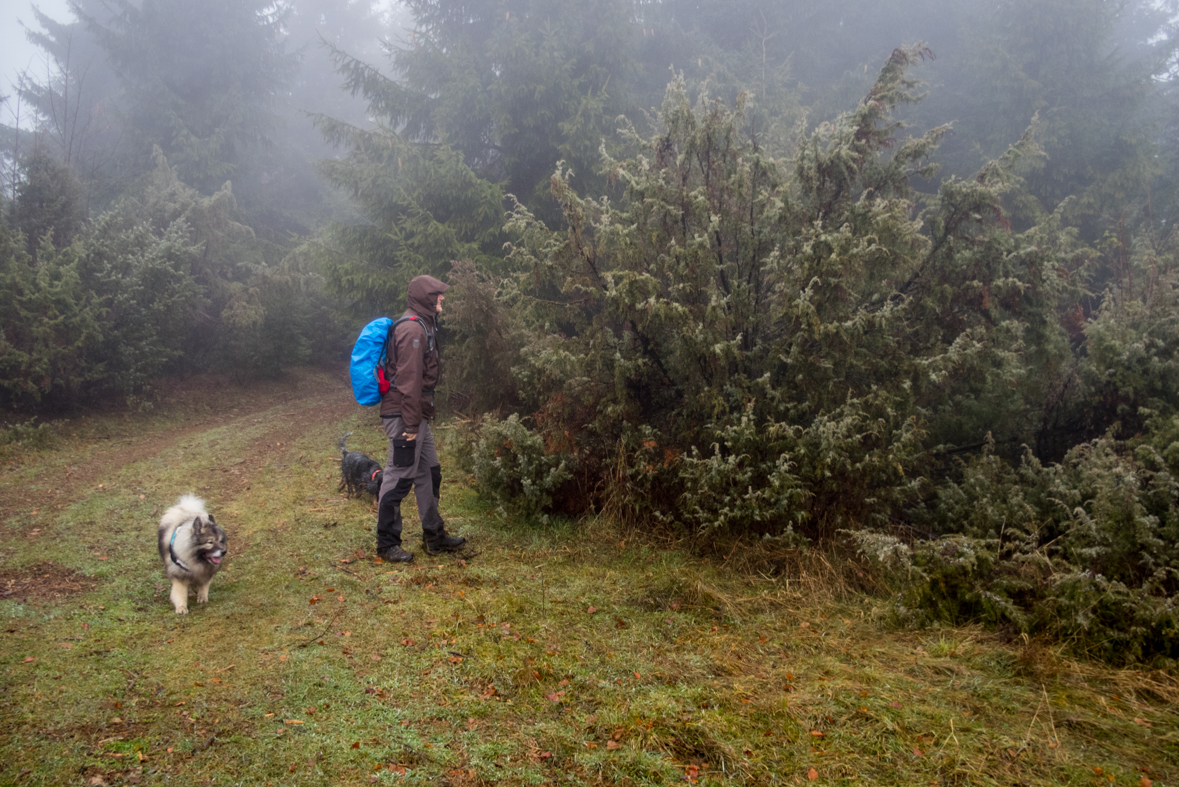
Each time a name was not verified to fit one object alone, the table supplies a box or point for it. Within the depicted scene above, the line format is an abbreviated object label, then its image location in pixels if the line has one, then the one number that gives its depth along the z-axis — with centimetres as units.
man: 527
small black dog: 736
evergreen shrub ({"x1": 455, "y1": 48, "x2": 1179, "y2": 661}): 575
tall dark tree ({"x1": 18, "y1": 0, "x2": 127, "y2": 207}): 1867
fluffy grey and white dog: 445
